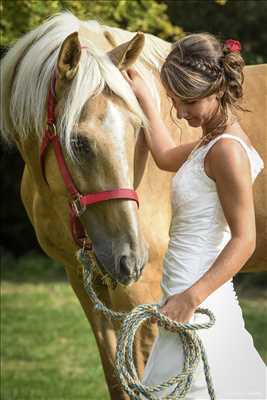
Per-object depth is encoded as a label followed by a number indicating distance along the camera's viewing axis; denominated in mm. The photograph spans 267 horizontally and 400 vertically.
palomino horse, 6266
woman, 5340
